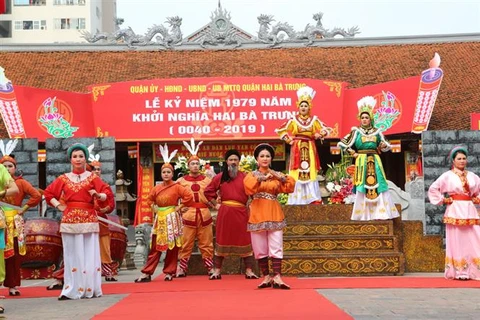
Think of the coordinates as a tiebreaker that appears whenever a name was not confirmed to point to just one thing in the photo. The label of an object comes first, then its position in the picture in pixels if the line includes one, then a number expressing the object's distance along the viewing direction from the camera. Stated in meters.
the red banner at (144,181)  21.39
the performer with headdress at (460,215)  9.06
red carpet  6.15
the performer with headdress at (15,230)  8.27
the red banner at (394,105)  20.22
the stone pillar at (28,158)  12.09
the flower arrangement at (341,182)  11.55
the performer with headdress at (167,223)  9.34
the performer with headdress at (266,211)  8.10
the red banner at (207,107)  20.84
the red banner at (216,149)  21.52
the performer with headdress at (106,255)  9.93
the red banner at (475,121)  19.35
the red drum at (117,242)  10.65
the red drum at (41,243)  10.49
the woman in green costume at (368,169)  10.35
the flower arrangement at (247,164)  10.59
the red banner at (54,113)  20.41
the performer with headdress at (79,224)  7.87
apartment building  48.22
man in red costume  9.38
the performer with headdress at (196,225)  9.89
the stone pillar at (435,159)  11.66
